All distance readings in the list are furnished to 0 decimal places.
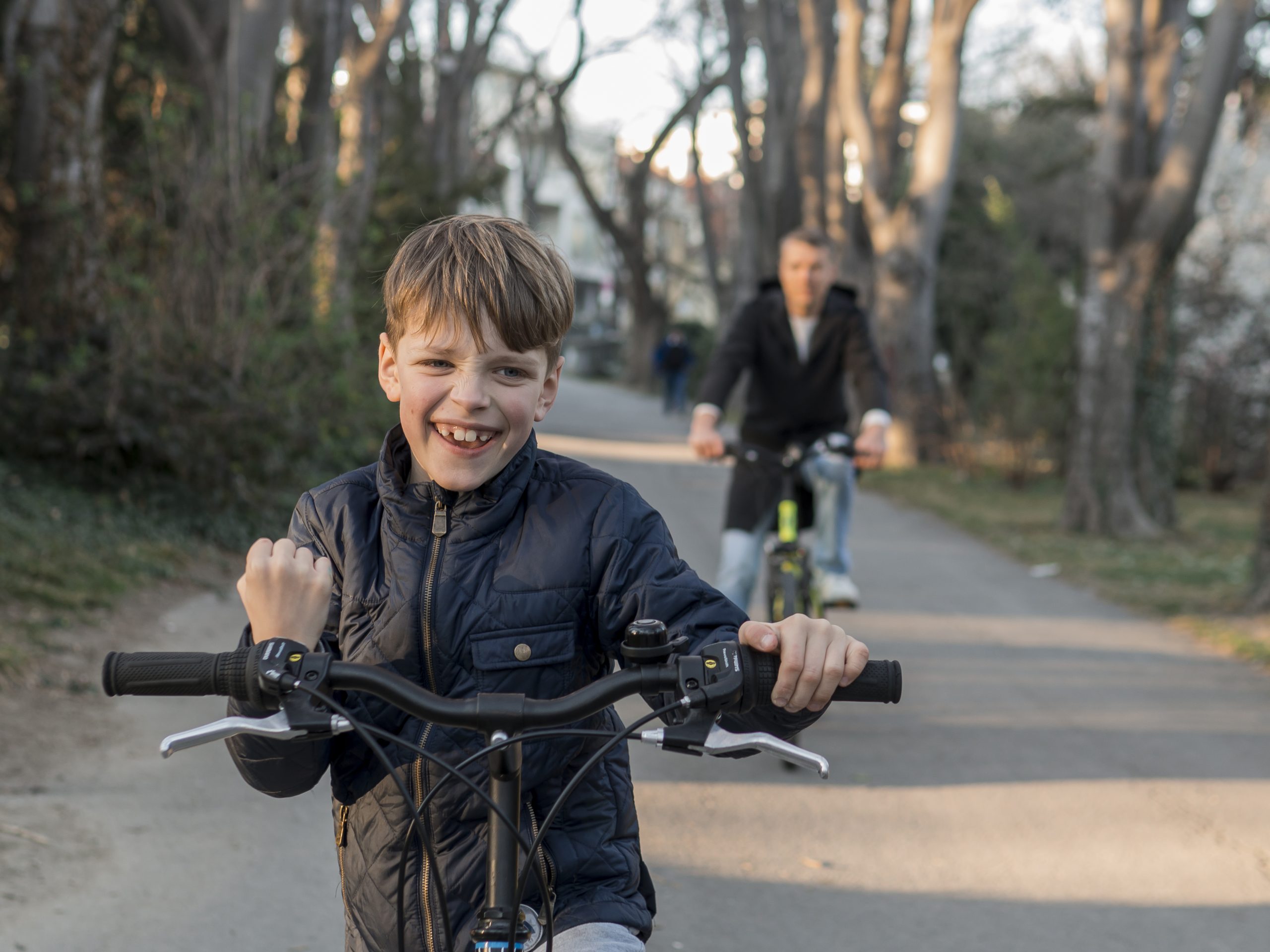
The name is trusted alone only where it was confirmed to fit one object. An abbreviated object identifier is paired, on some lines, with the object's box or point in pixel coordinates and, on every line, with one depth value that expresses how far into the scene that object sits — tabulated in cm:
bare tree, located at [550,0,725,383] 3462
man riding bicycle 648
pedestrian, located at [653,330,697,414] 3250
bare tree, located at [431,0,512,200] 2339
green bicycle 621
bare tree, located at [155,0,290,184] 1065
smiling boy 227
